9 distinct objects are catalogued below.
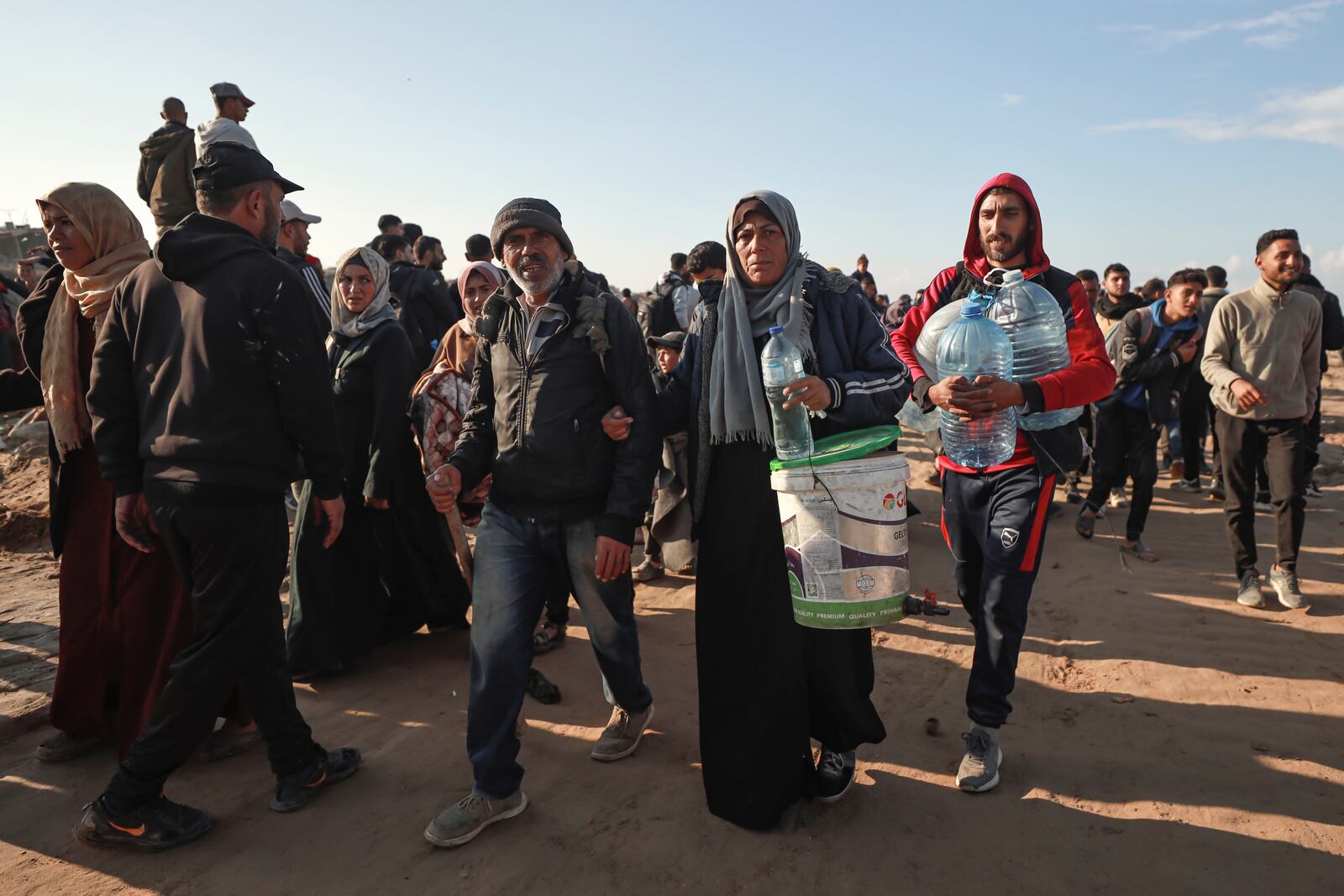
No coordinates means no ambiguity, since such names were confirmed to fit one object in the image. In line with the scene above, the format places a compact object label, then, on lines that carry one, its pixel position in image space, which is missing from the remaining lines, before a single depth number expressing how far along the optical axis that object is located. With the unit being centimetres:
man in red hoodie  305
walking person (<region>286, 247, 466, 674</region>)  417
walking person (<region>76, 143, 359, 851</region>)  276
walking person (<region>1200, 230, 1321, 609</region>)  488
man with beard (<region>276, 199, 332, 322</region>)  517
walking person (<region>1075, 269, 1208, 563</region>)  628
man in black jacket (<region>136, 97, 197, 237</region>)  521
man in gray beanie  291
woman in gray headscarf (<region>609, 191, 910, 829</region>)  276
